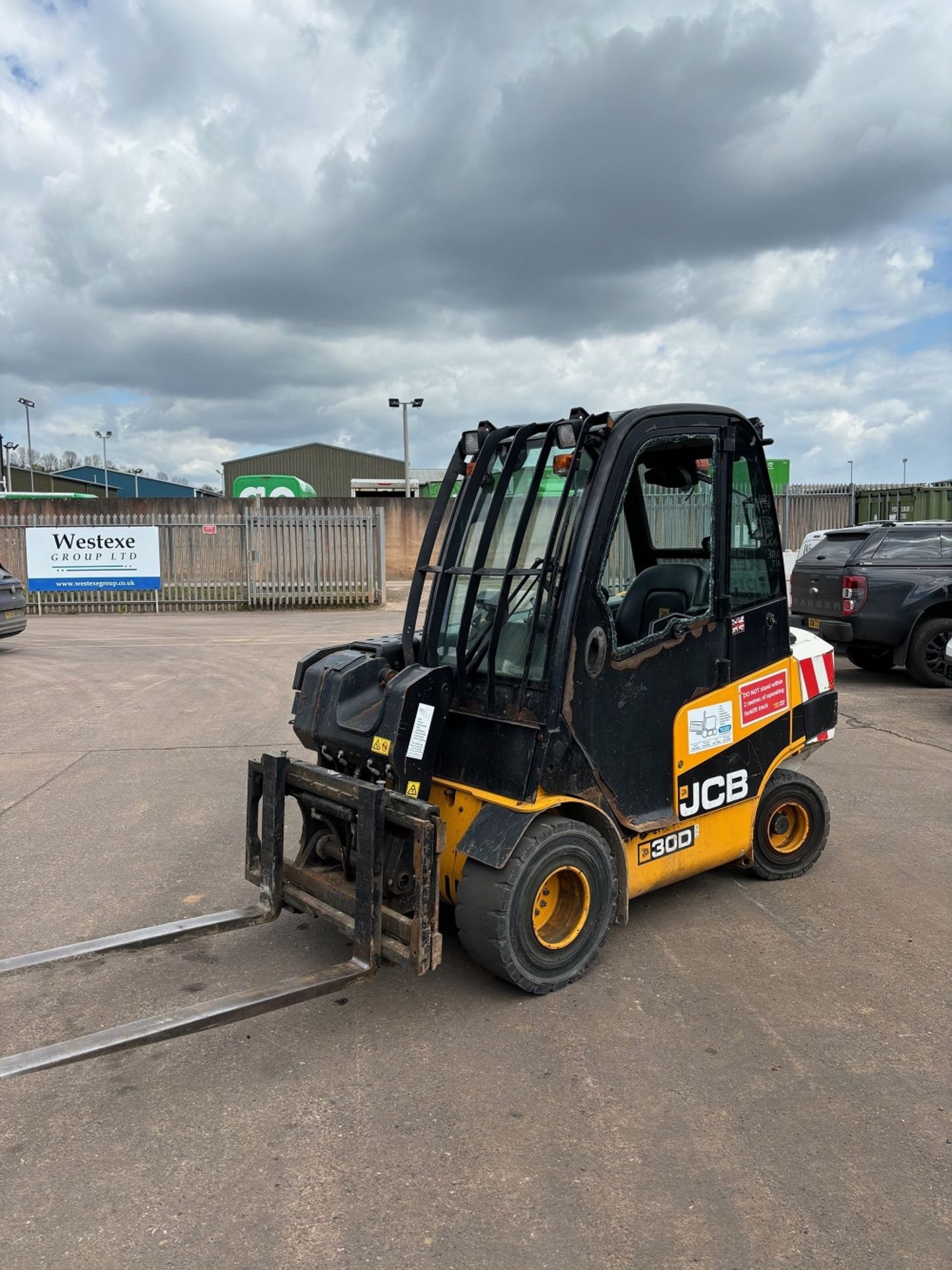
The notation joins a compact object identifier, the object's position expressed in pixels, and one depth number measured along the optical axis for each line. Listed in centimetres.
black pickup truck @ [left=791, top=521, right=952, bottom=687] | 1084
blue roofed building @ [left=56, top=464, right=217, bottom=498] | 7219
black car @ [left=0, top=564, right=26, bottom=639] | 1366
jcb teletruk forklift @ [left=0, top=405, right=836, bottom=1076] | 362
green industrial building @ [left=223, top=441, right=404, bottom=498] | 6031
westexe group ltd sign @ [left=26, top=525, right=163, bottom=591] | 2086
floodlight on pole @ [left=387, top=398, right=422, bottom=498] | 4038
